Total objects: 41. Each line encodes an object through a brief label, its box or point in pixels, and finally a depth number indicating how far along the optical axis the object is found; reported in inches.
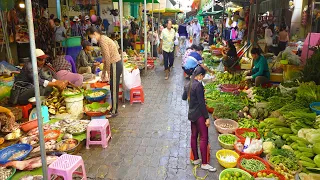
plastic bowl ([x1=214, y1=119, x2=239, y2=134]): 209.6
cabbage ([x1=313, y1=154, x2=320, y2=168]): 150.5
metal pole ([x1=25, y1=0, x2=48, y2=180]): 108.9
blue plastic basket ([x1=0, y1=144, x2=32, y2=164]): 164.0
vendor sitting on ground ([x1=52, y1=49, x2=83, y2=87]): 269.9
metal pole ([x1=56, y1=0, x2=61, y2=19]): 455.6
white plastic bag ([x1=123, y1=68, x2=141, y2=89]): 287.1
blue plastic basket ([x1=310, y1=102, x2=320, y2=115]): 201.7
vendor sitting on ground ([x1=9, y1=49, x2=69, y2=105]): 215.0
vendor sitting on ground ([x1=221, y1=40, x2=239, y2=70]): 395.2
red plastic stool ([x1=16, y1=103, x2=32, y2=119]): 218.9
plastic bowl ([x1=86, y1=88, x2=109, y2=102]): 252.2
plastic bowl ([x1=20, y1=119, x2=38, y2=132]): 199.5
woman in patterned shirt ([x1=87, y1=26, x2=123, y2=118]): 243.3
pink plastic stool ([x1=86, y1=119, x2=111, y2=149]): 192.2
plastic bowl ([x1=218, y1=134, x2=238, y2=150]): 187.2
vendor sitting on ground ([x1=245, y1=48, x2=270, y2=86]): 295.0
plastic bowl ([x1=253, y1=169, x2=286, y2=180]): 145.0
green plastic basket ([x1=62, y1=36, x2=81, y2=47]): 384.8
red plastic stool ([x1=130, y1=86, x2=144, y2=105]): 294.4
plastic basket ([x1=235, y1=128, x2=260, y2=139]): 201.3
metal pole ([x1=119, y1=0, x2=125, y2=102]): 284.5
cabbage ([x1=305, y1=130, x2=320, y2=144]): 166.1
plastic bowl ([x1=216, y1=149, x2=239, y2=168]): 164.1
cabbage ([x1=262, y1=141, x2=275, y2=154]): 176.7
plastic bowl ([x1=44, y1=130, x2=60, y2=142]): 189.2
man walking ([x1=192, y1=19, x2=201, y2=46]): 783.1
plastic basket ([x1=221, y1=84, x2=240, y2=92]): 303.9
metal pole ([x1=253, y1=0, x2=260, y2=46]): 391.9
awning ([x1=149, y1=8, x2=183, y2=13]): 768.9
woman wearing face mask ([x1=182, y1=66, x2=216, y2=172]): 159.3
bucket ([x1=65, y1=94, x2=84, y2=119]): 236.2
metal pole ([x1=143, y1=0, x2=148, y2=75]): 446.8
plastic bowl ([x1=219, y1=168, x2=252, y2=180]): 143.9
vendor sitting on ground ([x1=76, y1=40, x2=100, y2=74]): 333.1
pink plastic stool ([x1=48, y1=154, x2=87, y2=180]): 136.0
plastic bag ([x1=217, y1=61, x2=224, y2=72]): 413.9
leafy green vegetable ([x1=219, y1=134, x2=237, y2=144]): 192.1
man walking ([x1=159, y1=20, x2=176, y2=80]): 418.6
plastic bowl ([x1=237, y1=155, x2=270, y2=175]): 155.1
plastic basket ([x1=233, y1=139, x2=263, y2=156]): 175.0
